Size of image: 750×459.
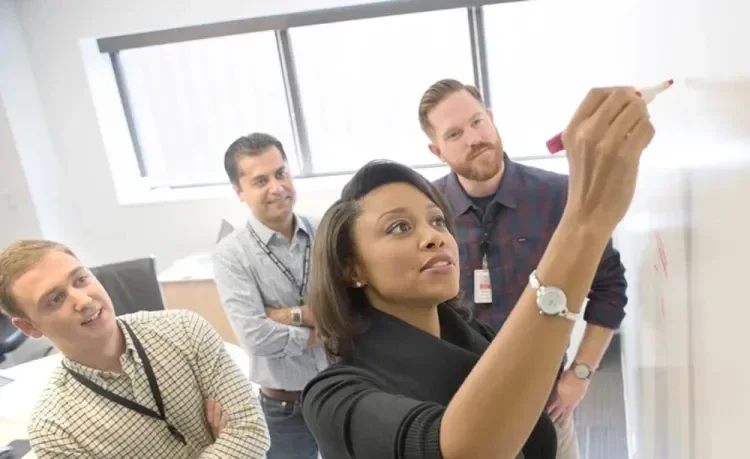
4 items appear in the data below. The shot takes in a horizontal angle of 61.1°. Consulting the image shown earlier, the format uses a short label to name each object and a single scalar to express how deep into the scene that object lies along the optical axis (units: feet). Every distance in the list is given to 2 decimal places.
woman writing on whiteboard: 2.19
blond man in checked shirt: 4.73
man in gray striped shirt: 6.61
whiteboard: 1.99
